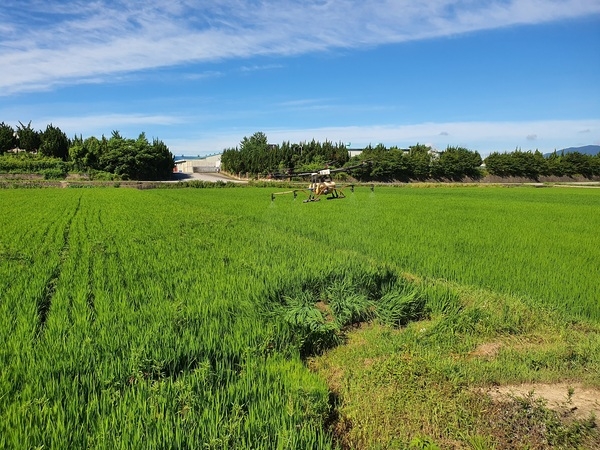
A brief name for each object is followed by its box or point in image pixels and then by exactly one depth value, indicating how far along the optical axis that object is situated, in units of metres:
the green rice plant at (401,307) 5.65
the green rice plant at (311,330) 4.86
